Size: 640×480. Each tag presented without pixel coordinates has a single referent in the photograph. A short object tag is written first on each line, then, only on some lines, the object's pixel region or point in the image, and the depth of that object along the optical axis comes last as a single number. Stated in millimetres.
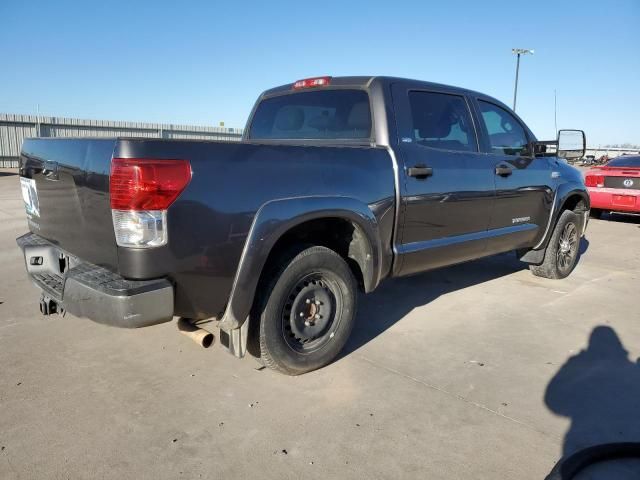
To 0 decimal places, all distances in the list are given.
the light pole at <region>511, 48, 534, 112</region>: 34781
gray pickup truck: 2355
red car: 9539
